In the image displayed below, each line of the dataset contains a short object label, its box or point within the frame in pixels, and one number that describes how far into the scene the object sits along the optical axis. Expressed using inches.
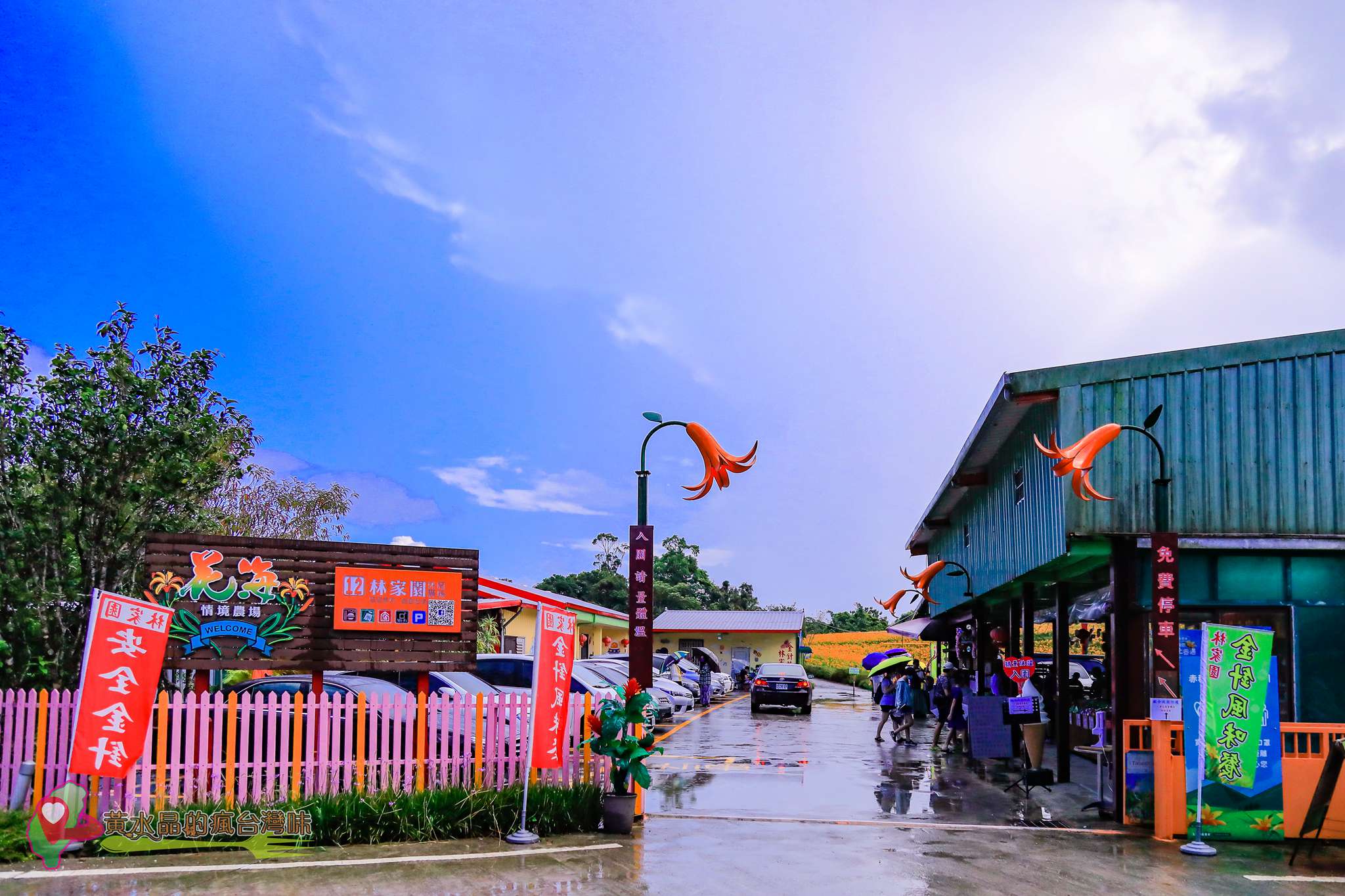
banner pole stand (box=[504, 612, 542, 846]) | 378.0
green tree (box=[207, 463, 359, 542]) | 1146.0
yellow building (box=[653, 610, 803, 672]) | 1988.2
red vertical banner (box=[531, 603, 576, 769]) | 395.9
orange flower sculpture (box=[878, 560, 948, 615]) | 960.6
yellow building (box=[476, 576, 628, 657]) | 871.1
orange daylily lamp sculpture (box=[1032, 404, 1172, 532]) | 456.1
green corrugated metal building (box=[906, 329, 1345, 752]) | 493.0
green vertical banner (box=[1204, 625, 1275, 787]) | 402.3
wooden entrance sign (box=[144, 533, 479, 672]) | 437.1
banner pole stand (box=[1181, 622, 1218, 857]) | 382.3
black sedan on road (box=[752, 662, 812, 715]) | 1131.9
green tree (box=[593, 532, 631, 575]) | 2878.9
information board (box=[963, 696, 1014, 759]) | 619.5
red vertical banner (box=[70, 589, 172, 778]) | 345.1
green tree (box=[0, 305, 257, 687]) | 452.4
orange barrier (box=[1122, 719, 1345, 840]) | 405.7
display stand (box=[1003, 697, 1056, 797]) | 519.5
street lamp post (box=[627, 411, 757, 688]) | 436.8
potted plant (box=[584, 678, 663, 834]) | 399.5
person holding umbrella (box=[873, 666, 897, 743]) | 814.5
